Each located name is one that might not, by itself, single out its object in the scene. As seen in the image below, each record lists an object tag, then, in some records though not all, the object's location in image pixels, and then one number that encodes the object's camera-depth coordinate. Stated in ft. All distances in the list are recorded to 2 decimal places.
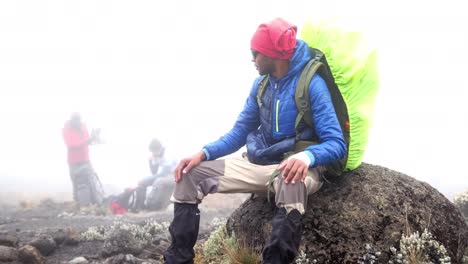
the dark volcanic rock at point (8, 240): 25.65
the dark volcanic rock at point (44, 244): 25.88
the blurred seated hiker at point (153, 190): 56.44
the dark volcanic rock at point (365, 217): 16.44
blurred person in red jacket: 59.11
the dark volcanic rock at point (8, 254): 22.86
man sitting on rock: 14.40
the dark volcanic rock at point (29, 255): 23.09
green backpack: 16.10
